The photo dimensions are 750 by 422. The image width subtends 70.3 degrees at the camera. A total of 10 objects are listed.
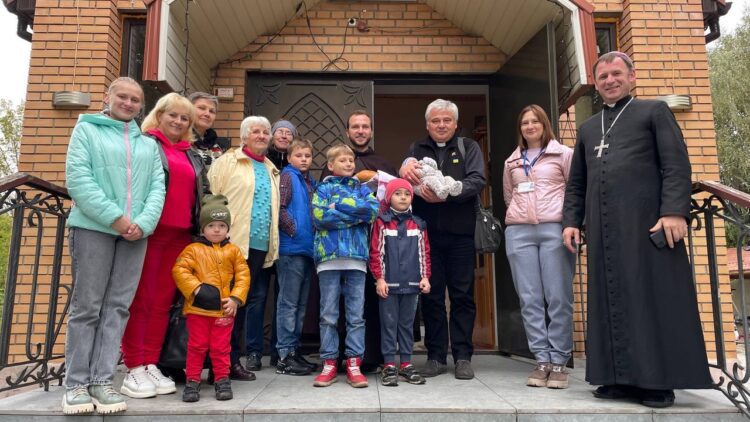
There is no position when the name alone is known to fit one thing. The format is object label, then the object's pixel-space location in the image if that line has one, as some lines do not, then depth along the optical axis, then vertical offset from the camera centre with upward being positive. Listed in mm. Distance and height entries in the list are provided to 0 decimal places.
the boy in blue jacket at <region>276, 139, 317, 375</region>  3551 +63
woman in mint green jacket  2580 +154
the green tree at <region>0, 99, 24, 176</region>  29000 +7053
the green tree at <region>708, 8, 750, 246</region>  20344 +6310
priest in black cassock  2674 +84
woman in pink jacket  3283 +139
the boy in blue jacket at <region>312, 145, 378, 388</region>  3229 +59
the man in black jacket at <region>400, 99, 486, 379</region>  3576 +120
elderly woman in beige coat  3369 +435
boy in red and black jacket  3318 -7
